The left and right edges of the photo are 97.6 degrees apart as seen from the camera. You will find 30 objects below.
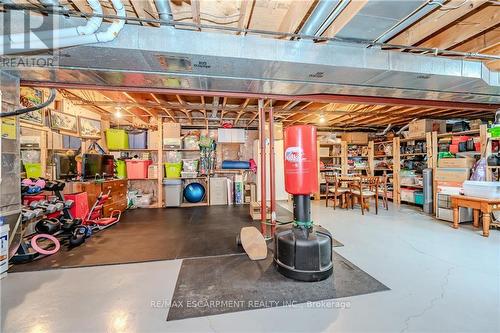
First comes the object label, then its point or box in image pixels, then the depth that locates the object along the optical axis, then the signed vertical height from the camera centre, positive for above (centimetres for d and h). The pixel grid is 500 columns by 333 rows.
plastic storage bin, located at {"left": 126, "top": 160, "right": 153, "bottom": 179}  588 -5
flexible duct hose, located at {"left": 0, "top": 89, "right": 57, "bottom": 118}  240 +66
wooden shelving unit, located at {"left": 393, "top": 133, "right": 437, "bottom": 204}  614 +13
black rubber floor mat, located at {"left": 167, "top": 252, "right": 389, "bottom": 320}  188 -119
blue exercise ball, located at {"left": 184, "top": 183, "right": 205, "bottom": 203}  627 -74
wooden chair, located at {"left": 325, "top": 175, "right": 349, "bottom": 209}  546 -64
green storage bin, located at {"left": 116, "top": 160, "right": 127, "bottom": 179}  566 -5
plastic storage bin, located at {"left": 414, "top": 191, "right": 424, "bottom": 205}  572 -88
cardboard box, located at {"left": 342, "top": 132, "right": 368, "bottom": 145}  741 +92
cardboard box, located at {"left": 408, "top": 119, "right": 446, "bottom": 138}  546 +96
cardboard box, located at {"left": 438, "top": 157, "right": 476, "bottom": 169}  436 +3
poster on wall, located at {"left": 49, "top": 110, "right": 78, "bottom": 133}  402 +90
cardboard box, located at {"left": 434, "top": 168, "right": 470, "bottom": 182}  433 -22
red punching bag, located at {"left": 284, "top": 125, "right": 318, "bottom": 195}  235 +7
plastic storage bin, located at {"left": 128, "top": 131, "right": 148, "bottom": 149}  602 +77
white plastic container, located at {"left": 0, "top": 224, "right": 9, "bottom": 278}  232 -87
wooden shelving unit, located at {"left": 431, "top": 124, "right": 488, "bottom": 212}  416 +37
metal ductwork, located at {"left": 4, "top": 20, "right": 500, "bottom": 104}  213 +110
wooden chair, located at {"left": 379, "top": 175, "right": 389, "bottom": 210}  561 -70
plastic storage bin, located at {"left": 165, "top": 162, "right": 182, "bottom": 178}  610 -9
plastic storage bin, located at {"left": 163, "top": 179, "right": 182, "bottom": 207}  609 -71
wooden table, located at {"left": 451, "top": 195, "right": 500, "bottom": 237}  345 -70
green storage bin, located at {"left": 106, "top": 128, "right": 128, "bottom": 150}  561 +75
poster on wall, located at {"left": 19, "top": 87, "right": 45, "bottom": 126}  339 +107
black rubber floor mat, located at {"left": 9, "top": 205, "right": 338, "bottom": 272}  278 -116
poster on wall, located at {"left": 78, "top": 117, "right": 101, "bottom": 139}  479 +92
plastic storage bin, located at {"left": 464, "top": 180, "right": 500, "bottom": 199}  353 -43
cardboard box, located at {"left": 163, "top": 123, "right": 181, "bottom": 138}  607 +102
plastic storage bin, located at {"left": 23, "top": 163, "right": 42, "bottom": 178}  368 -3
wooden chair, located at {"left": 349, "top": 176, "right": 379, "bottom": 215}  511 -63
